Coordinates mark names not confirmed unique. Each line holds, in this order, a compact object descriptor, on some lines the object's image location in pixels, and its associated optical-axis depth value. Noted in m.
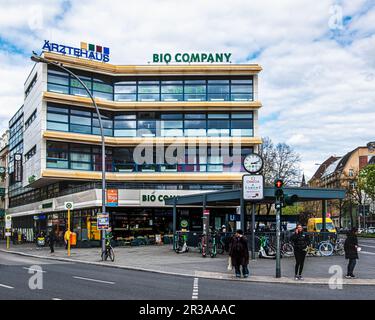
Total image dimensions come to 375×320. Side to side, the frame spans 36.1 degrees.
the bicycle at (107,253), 29.12
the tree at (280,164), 67.38
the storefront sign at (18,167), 63.22
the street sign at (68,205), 33.48
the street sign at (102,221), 29.23
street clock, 28.16
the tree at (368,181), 70.19
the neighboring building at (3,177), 82.88
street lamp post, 29.20
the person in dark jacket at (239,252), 19.45
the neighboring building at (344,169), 108.19
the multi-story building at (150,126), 50.97
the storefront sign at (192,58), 54.34
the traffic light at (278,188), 19.86
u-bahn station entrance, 30.58
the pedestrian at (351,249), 19.55
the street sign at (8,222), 46.25
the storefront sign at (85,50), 50.78
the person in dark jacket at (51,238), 37.65
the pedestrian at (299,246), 18.89
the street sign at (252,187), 27.34
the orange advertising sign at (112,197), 44.06
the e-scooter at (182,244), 34.66
